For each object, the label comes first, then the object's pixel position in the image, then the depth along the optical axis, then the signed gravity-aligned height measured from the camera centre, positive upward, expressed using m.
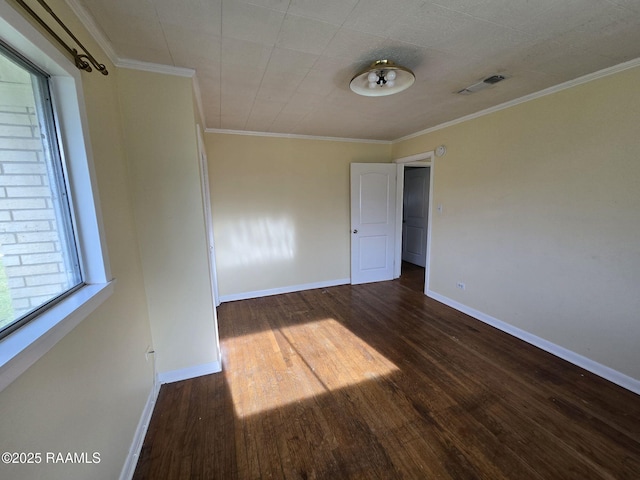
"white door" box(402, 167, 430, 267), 5.14 -0.30
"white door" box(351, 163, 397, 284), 4.02 -0.31
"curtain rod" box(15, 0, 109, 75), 0.90 +0.69
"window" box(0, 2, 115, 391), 0.82 -0.01
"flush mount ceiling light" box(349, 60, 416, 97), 1.65 +0.81
